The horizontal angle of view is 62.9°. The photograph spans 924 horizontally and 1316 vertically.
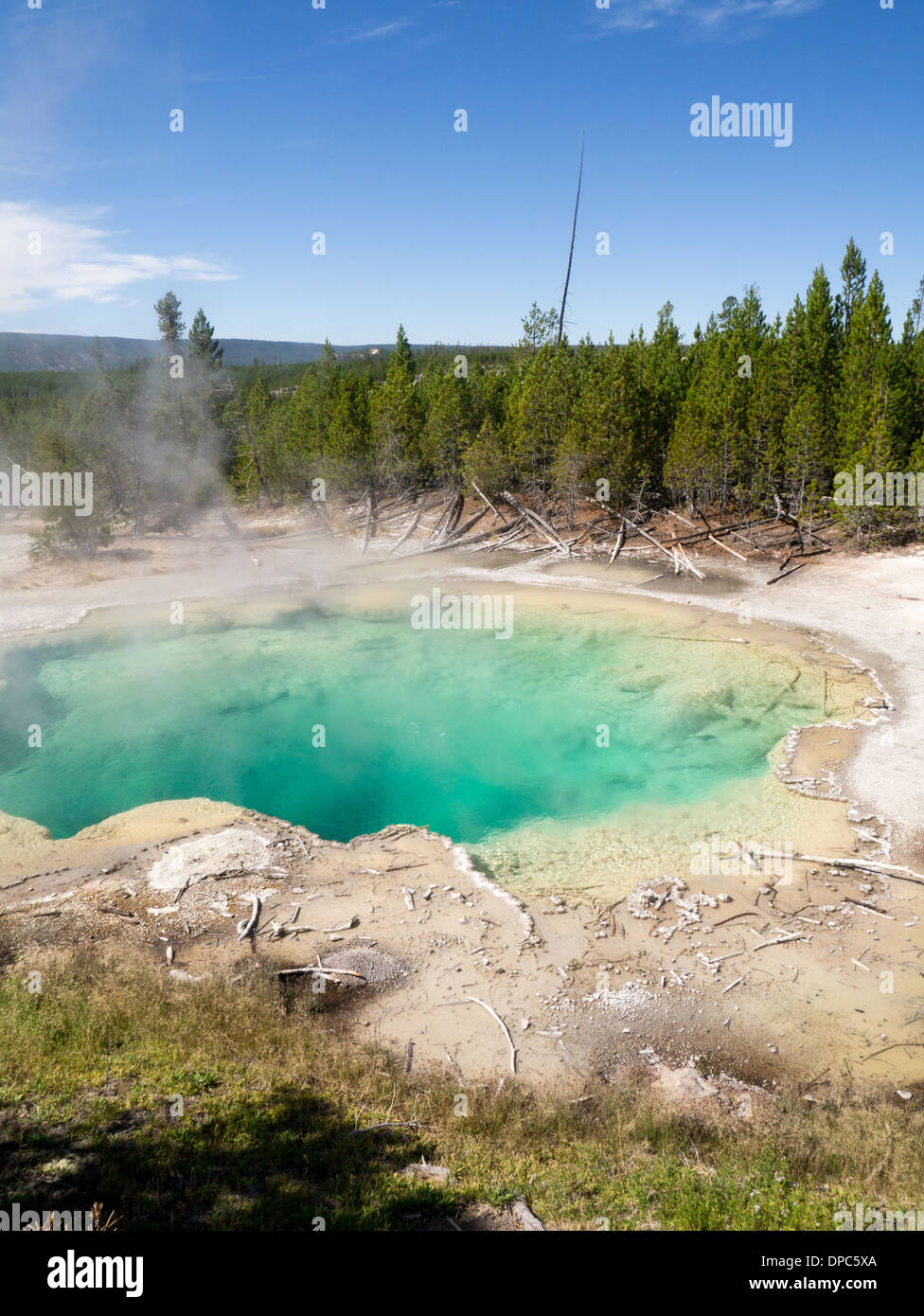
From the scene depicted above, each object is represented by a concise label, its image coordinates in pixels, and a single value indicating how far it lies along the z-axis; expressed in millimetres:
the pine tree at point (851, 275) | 42125
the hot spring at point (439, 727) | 13812
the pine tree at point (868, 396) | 27250
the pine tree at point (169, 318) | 39719
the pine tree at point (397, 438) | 38375
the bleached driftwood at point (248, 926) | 10328
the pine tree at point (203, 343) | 41594
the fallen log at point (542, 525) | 33281
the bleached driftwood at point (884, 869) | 11133
